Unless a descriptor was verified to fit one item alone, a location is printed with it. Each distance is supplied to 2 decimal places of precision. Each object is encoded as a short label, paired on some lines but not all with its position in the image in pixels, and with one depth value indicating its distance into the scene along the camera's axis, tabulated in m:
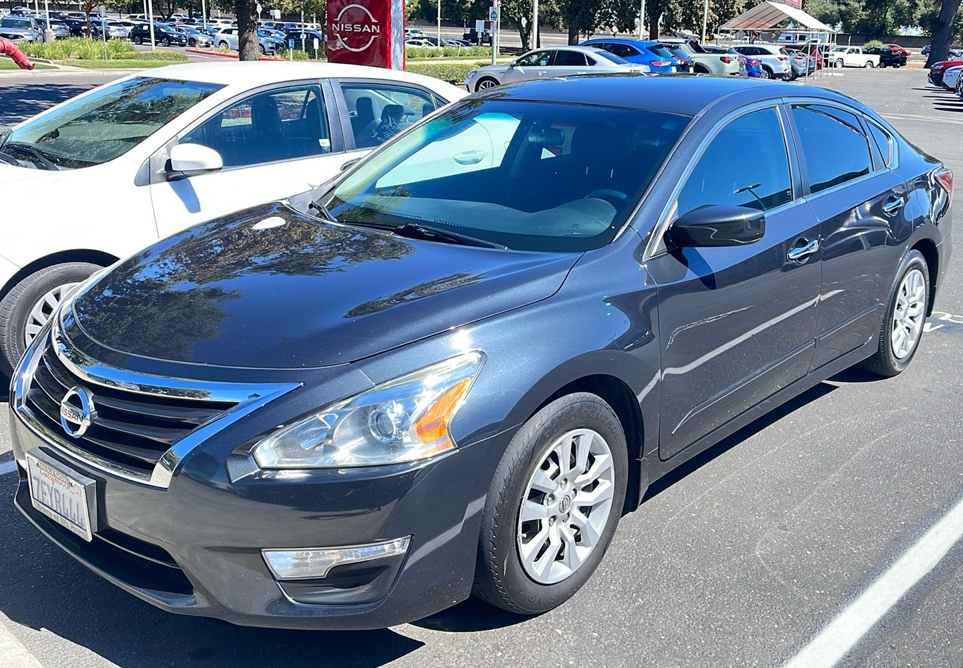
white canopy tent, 45.28
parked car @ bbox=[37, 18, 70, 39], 58.51
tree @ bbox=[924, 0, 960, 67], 59.88
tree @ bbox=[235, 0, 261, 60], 24.98
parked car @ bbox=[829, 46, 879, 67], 61.69
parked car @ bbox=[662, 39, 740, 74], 32.59
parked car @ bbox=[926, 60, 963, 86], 36.56
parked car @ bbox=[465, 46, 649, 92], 26.05
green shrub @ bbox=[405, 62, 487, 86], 34.50
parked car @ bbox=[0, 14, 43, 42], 51.38
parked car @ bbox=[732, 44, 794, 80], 37.97
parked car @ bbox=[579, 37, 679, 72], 29.62
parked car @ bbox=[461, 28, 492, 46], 80.29
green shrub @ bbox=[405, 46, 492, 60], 54.04
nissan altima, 2.55
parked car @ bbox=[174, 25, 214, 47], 61.72
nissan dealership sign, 13.84
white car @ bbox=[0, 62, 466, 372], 4.75
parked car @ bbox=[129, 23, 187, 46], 61.72
